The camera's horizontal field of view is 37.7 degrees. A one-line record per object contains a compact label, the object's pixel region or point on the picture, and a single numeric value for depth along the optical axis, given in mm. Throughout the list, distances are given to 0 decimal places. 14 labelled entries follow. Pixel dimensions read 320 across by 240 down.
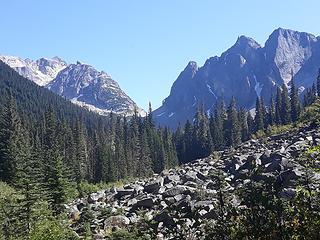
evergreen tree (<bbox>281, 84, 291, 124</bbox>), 118831
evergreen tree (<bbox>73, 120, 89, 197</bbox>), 96894
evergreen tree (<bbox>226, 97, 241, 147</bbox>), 122131
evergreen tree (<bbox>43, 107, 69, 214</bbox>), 54244
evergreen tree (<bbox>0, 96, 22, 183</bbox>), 84319
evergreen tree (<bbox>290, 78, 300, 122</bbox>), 119250
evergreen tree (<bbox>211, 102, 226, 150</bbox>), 127825
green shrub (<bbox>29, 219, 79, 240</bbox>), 29438
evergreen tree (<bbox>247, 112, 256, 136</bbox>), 126506
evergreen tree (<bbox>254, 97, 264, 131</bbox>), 123300
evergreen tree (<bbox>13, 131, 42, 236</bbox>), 42512
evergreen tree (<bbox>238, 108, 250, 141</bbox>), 125562
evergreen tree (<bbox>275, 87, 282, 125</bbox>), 122312
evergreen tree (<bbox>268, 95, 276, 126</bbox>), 126188
